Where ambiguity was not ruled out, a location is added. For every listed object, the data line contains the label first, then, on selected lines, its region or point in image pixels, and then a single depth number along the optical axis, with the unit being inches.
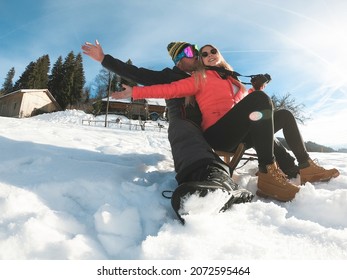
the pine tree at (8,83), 2590.6
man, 65.2
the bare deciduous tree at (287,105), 1192.2
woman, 85.0
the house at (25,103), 1385.3
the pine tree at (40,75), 1994.3
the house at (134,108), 1620.3
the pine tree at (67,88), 1978.3
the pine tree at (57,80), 1994.3
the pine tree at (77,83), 2017.7
